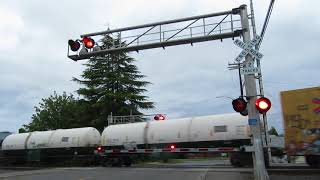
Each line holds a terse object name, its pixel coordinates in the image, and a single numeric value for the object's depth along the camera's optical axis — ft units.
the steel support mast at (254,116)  50.72
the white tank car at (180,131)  93.86
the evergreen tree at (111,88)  187.01
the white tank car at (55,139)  122.72
